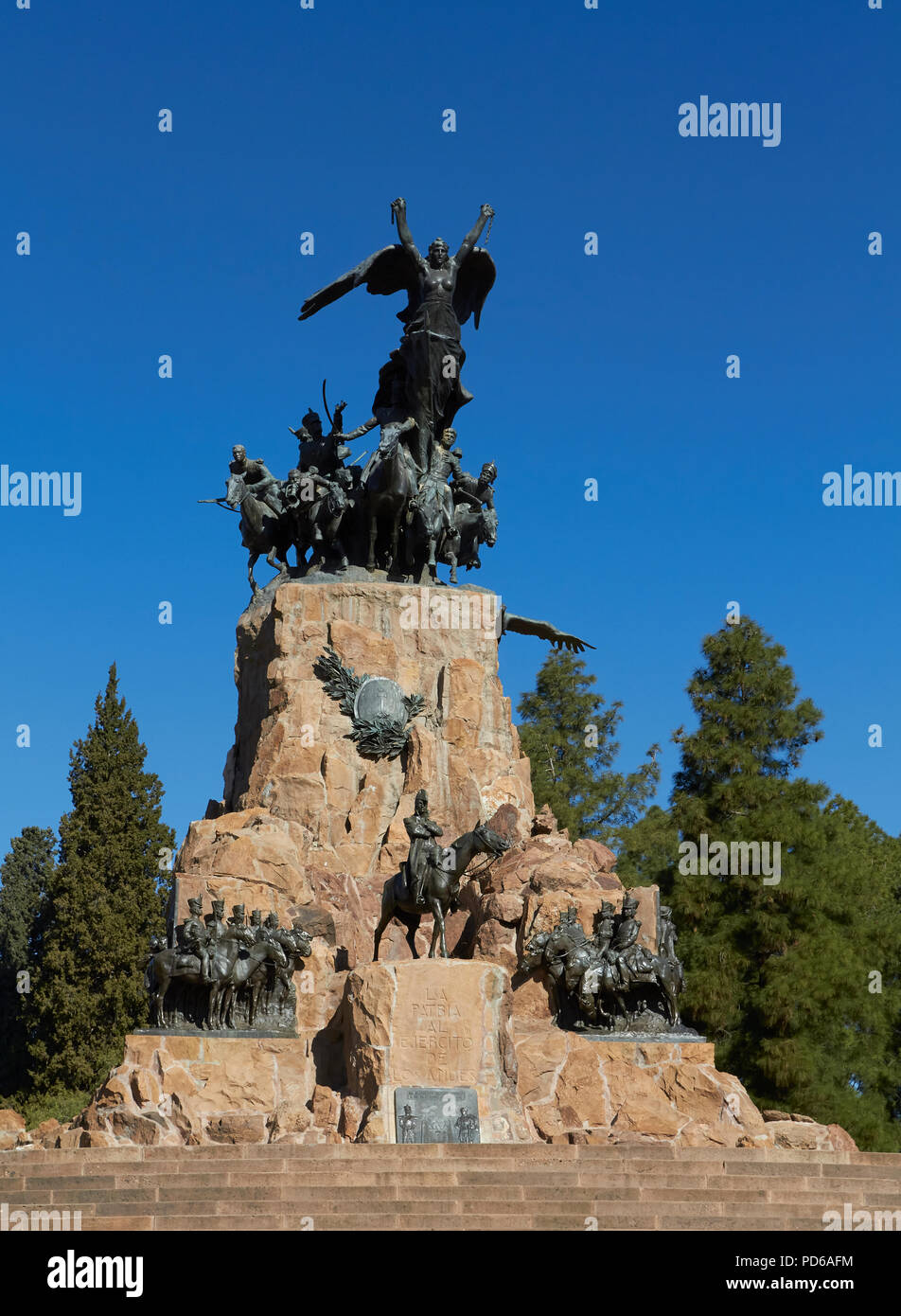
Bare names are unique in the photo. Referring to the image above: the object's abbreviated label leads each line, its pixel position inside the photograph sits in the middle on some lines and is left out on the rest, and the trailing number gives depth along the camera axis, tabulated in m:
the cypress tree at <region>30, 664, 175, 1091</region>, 38.75
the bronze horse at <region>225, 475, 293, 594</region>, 30.12
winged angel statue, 30.75
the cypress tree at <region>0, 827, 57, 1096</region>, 44.44
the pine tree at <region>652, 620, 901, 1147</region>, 34.16
